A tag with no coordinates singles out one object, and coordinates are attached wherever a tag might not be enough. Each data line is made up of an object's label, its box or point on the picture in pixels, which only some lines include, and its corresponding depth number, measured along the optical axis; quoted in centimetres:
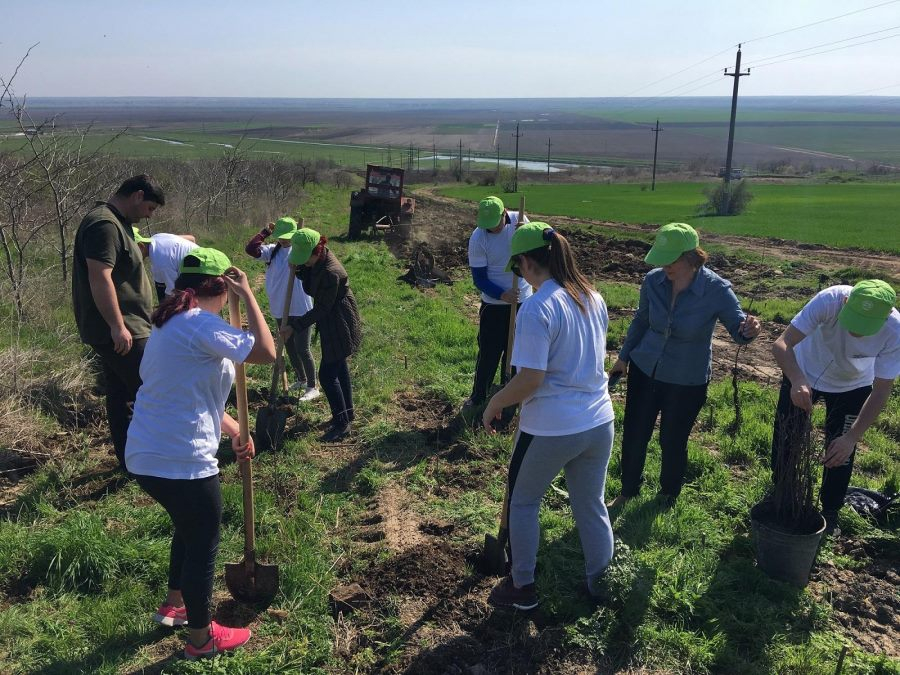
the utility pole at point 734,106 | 2808
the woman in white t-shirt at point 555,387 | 276
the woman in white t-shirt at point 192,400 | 255
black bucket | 355
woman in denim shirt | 378
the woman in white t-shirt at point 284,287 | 581
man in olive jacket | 394
